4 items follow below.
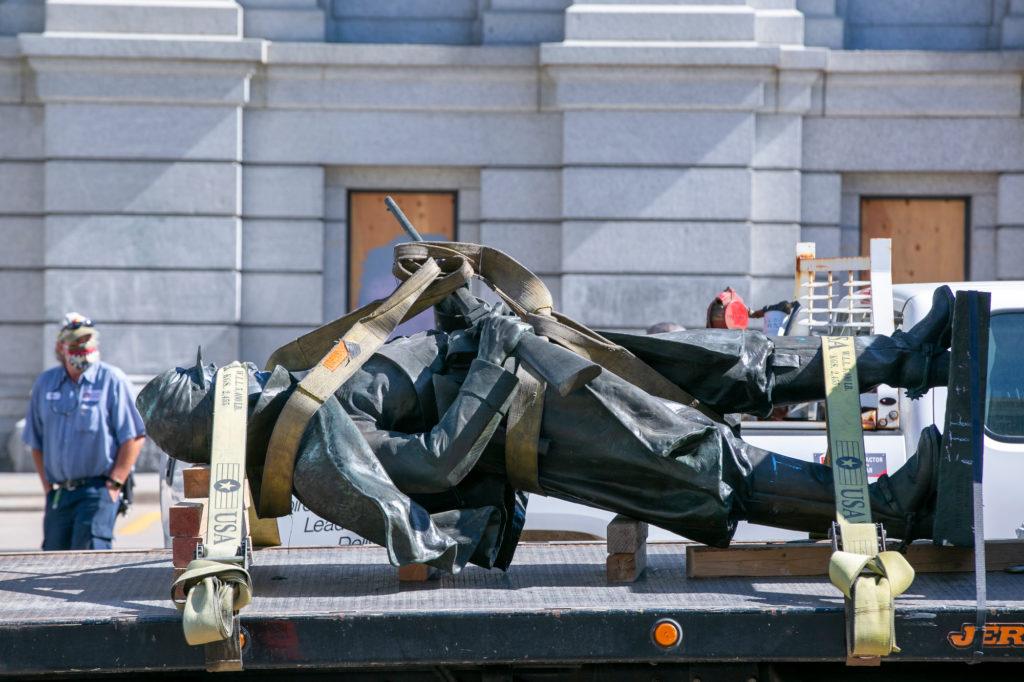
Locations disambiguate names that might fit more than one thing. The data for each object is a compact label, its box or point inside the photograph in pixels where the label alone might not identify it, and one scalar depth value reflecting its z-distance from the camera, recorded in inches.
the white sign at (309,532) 475.8
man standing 565.0
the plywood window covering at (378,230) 1046.4
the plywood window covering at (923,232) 1045.2
